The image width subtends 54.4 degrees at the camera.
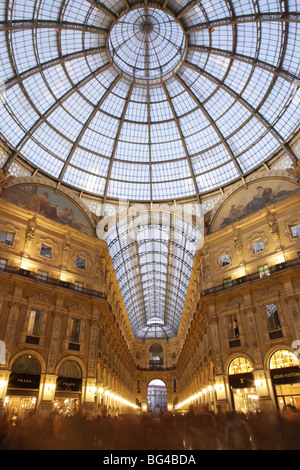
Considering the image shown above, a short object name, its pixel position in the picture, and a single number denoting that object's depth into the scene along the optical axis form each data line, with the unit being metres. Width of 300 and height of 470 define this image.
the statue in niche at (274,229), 29.44
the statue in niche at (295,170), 28.88
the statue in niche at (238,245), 32.03
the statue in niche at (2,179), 28.91
